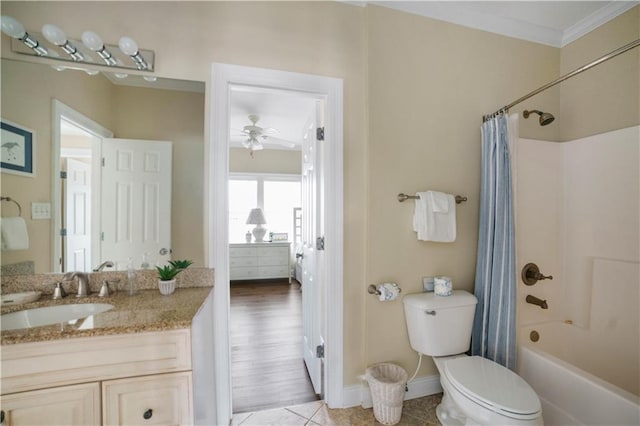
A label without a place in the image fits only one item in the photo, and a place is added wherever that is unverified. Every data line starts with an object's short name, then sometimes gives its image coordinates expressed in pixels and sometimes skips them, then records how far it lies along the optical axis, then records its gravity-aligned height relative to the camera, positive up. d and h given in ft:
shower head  5.46 +2.16
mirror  4.19 +1.64
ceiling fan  10.43 +3.58
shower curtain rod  3.89 +2.52
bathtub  3.87 -3.10
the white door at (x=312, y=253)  5.51 -0.96
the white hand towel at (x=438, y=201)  5.15 +0.26
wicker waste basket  4.64 -3.46
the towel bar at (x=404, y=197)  5.27 +0.35
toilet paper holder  5.12 -1.58
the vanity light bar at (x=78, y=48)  3.88 +2.77
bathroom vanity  2.88 -1.92
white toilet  3.50 -2.68
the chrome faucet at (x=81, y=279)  4.17 -1.12
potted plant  4.28 -1.08
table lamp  15.05 -0.45
